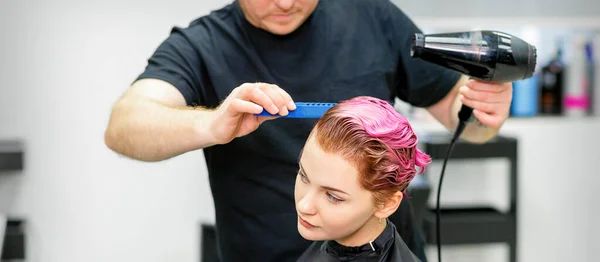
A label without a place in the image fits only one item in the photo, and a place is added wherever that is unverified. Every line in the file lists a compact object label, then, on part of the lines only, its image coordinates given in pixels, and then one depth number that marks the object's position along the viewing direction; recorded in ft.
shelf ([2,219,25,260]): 11.99
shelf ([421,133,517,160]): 12.17
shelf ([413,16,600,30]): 13.09
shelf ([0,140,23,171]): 11.81
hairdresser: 5.94
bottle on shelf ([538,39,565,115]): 13.37
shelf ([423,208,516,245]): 12.35
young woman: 4.42
